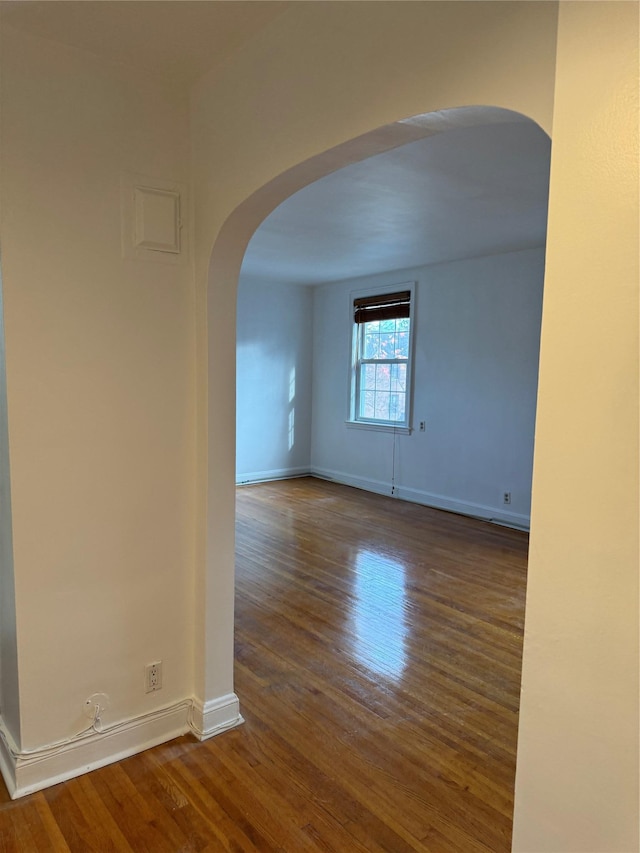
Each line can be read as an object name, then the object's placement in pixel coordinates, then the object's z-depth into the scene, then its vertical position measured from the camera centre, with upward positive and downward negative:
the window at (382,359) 6.52 +0.18
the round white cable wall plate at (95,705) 2.14 -1.25
